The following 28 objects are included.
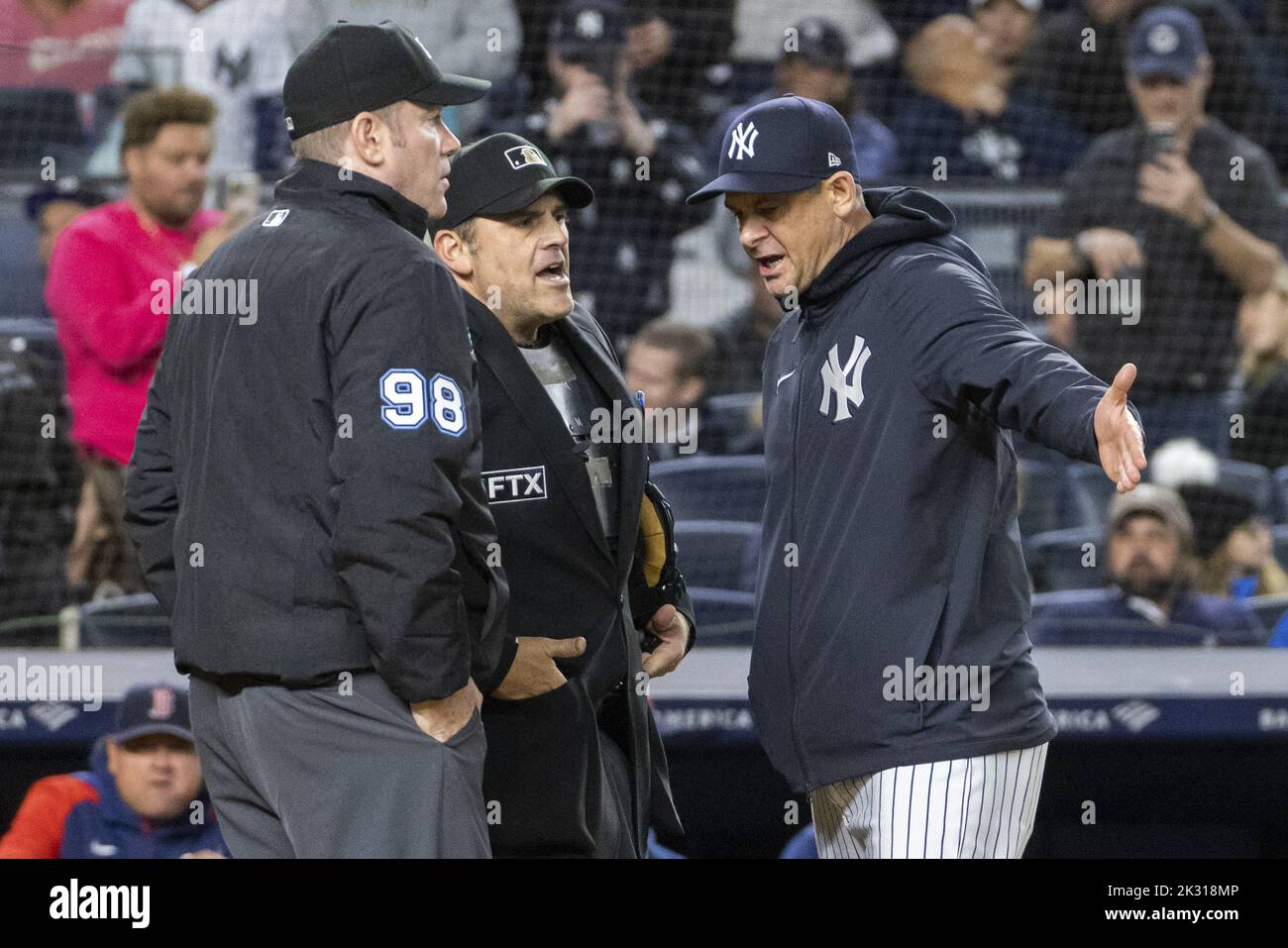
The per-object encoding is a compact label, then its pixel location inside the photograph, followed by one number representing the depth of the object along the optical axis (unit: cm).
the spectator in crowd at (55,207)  1062
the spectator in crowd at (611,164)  1123
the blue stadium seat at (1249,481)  1022
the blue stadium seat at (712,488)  991
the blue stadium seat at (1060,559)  976
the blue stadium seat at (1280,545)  1011
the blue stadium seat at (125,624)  874
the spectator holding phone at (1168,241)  1080
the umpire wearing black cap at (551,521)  521
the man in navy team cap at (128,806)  718
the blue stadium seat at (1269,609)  909
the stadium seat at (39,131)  1157
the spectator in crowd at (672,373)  1014
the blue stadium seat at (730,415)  1070
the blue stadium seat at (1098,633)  877
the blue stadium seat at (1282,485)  1056
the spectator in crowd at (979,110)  1198
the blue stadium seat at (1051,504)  1022
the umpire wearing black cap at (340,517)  430
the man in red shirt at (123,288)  930
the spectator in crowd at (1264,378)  1069
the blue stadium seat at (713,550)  945
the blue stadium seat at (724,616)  888
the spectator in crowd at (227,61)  1120
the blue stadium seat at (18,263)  1102
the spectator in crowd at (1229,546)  983
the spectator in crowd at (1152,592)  888
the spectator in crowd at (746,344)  1095
